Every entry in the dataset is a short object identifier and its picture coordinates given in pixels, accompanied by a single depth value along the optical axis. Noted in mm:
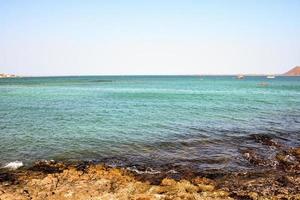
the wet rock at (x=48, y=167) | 15254
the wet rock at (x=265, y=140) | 22078
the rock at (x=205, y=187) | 12535
